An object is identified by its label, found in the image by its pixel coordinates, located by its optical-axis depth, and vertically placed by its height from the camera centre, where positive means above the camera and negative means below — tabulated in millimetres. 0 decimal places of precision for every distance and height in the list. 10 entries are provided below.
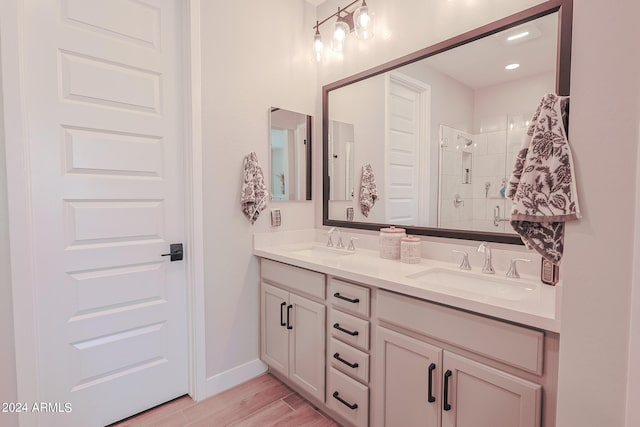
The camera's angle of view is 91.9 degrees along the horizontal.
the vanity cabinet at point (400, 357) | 998 -652
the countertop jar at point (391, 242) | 1837 -250
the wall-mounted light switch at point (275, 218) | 2223 -132
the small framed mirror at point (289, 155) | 2215 +334
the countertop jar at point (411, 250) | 1711 -278
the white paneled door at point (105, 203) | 1470 -21
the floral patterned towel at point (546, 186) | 822 +43
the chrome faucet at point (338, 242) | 2209 -290
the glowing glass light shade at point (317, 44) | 2227 +1126
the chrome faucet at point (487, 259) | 1467 -278
